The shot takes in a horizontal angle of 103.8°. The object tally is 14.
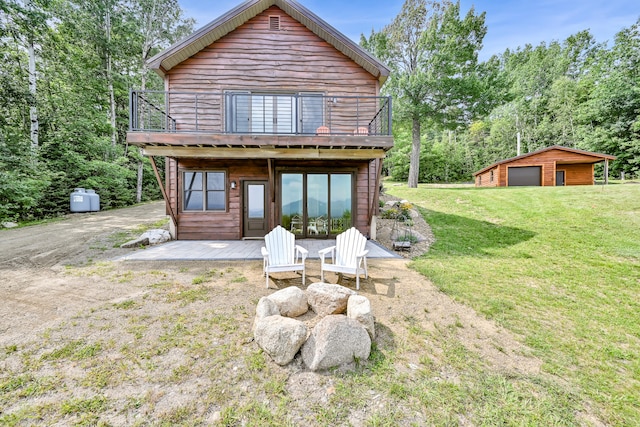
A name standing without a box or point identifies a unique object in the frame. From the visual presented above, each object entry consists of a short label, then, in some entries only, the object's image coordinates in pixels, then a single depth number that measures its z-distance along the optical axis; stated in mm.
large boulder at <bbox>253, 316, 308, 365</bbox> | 2422
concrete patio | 5883
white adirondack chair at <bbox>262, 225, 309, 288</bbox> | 4420
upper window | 7727
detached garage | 17170
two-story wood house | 7707
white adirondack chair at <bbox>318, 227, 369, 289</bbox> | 4391
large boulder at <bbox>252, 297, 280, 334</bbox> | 2854
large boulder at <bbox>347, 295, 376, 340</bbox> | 2785
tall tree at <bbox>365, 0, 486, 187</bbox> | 15815
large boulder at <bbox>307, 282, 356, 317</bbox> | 3242
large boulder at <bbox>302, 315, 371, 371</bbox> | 2381
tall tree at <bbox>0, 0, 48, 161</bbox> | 10219
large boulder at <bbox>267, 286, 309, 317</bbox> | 3197
